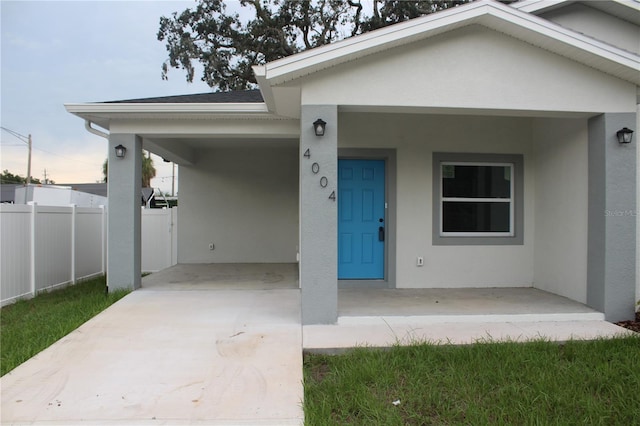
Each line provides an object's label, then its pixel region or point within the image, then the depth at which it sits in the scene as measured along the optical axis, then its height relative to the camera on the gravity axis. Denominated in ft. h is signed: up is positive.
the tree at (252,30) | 56.85 +27.35
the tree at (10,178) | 138.72 +12.61
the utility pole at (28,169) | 90.29 +10.12
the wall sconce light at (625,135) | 16.98 +3.44
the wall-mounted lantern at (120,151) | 21.58 +3.40
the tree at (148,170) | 103.42 +11.71
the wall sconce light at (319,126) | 16.02 +3.57
